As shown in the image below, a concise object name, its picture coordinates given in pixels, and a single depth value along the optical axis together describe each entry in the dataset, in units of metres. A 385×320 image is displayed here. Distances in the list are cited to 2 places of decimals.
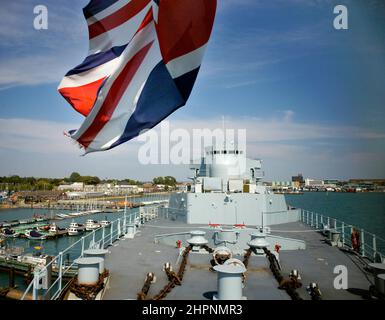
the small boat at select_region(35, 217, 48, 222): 50.00
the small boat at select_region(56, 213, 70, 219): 54.96
